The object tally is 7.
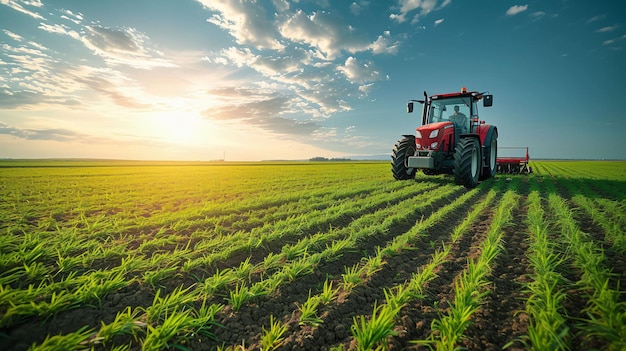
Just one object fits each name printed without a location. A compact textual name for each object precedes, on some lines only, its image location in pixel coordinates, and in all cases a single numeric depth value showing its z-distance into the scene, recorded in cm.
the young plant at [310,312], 244
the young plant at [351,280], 302
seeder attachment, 1780
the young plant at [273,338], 215
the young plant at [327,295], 276
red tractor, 1005
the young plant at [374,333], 209
